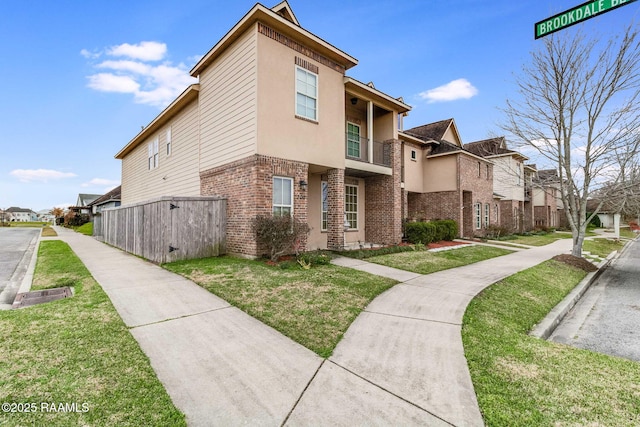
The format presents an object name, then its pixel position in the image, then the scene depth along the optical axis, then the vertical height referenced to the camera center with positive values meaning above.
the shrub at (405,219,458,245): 14.51 -0.66
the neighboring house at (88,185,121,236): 19.75 +1.81
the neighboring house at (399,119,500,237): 18.62 +2.57
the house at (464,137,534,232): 24.67 +2.17
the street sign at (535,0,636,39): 3.35 +2.45
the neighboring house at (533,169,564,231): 35.25 +0.96
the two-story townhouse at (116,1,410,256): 8.91 +3.07
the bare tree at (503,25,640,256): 9.62 +4.24
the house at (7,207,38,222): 111.39 +2.91
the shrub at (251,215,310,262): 8.23 -0.35
